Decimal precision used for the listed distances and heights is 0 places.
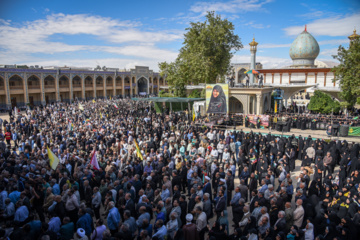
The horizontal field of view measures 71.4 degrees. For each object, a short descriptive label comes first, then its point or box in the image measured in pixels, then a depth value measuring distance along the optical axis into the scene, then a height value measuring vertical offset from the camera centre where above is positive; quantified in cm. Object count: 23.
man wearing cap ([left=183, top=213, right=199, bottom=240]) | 523 -290
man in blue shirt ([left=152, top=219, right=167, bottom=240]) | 513 -283
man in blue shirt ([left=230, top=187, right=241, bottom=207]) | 663 -276
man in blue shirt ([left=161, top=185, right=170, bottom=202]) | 692 -278
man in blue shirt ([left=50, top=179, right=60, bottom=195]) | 708 -268
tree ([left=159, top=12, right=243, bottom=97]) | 2908 +459
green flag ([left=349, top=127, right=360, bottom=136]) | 1727 -262
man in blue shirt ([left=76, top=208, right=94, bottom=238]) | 559 -289
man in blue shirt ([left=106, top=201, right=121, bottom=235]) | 583 -293
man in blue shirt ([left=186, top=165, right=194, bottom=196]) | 858 -287
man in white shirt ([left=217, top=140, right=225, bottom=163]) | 1146 -249
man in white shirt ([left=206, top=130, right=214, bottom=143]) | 1375 -238
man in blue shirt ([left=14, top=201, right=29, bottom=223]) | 591 -287
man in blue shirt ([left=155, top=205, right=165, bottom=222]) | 575 -278
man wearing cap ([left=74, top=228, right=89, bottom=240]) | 487 -276
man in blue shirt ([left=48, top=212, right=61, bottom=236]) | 532 -283
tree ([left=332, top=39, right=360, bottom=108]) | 2131 +213
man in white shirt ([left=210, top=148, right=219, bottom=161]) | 1017 -249
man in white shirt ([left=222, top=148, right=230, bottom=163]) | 1021 -258
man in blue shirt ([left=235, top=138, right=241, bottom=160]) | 1243 -260
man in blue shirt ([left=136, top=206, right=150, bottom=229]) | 561 -278
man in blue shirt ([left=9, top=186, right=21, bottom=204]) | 659 -275
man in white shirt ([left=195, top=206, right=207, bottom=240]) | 565 -289
